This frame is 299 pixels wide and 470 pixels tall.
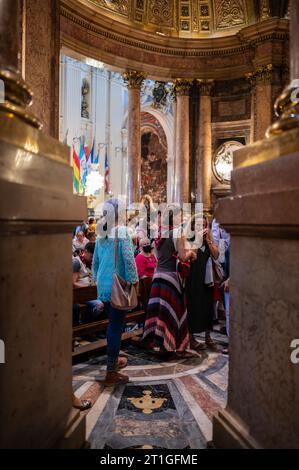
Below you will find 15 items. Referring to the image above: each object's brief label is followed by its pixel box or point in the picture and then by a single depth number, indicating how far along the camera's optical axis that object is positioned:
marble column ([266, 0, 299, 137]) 1.81
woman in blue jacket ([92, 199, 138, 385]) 3.66
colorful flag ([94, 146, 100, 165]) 20.57
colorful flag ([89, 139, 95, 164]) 20.39
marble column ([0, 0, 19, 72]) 1.83
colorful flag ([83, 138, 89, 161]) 20.17
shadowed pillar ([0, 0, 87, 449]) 1.47
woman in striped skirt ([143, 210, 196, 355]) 4.50
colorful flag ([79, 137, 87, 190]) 19.73
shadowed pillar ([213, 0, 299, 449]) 1.63
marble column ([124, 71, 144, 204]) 12.21
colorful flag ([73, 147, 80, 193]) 18.87
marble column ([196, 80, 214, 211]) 12.66
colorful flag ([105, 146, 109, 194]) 21.33
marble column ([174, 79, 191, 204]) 12.72
